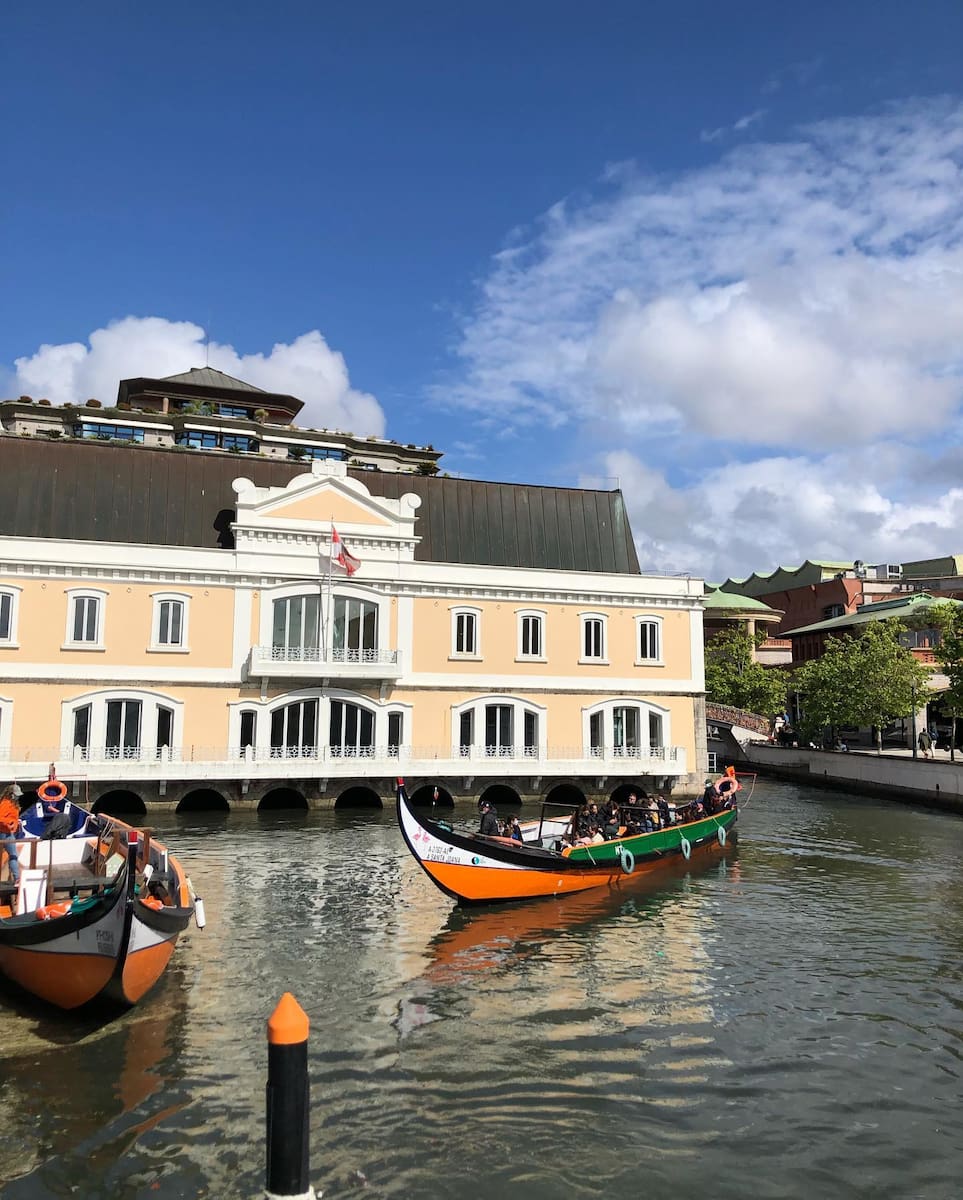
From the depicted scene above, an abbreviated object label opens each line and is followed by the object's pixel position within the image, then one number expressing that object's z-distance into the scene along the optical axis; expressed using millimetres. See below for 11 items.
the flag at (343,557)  38219
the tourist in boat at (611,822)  26453
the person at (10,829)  16953
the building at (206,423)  68062
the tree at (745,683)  68062
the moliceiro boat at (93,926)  13719
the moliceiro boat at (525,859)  21453
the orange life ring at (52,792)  21406
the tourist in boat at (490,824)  24078
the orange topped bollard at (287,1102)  7480
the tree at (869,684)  50906
